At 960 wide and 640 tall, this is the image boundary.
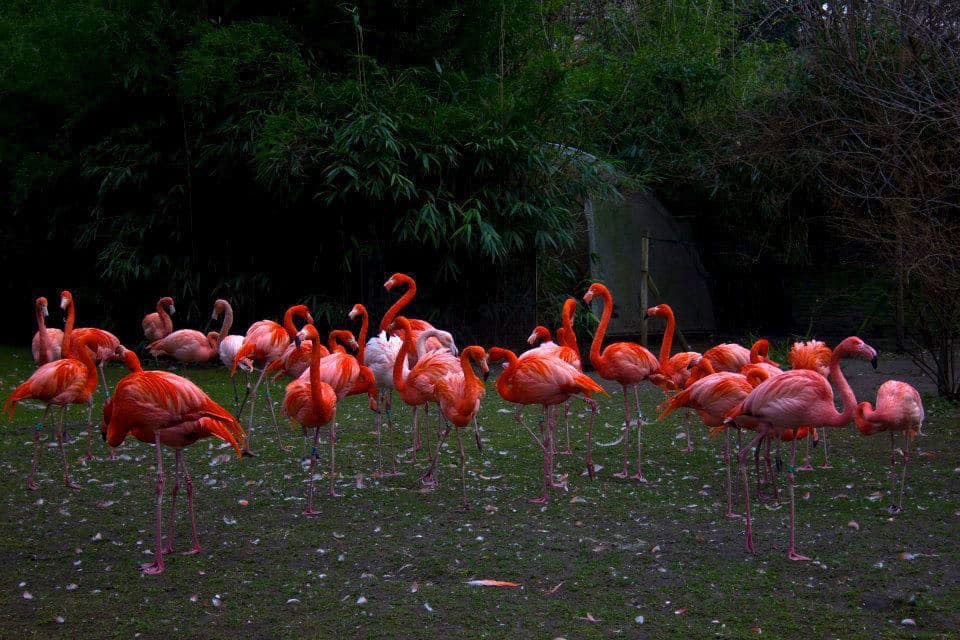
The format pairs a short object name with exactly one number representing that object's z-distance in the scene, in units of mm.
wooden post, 10117
